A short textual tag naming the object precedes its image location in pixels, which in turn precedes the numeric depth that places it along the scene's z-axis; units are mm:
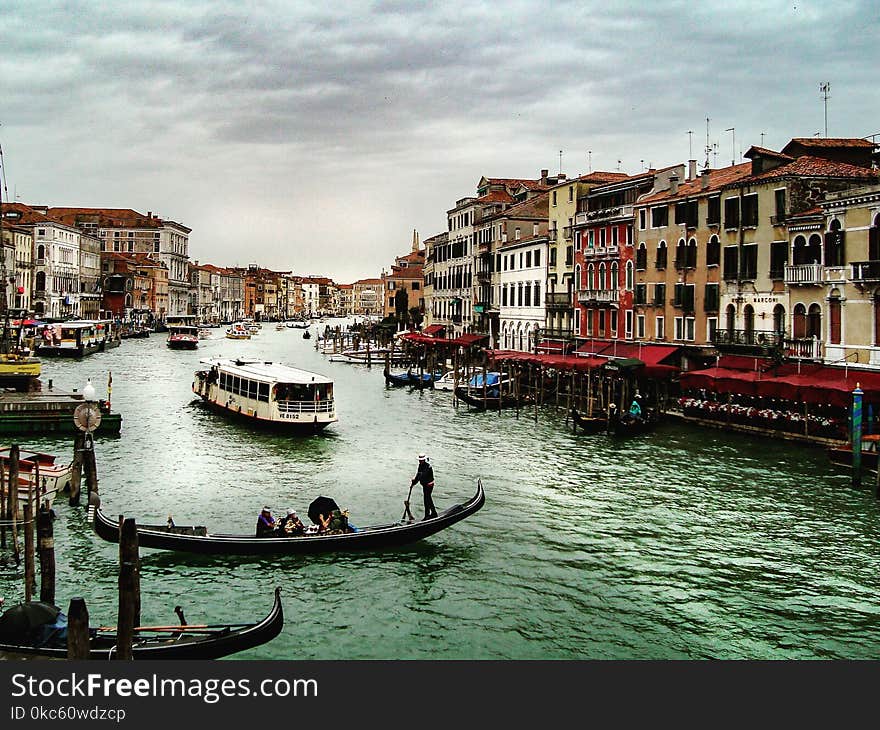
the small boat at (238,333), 108388
